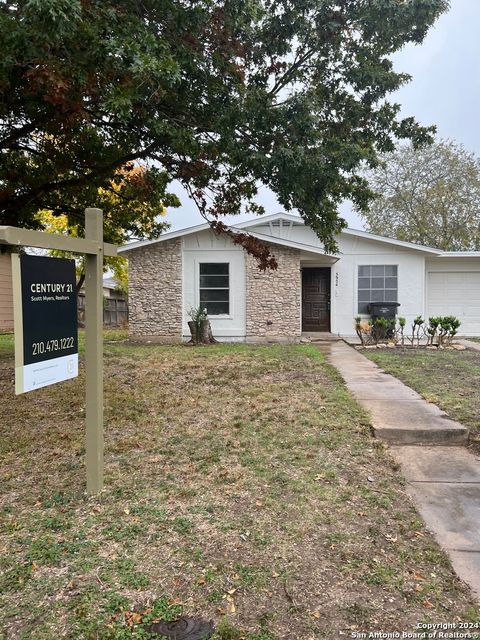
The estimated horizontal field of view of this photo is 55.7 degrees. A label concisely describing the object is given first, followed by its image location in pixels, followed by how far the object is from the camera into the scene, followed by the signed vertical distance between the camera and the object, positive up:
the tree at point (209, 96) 4.15 +2.31
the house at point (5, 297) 17.45 +0.23
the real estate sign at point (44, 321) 2.58 -0.11
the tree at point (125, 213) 7.88 +1.79
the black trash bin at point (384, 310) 13.62 -0.23
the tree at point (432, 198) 24.66 +5.89
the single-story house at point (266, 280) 13.20 +0.69
